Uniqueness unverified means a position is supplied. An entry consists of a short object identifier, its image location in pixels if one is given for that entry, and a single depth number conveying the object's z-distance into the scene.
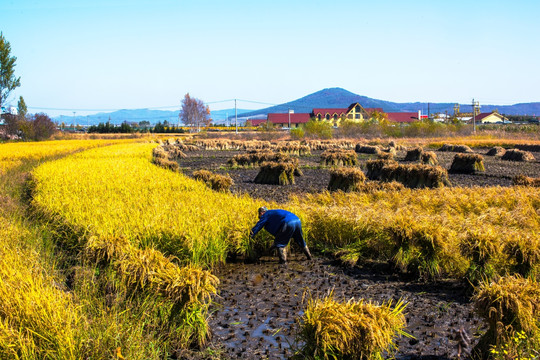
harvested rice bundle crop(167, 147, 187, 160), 29.82
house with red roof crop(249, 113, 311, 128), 114.38
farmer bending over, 7.25
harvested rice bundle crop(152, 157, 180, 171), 19.27
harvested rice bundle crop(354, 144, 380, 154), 34.00
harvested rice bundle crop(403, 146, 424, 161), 25.58
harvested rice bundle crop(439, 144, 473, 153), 32.12
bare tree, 122.83
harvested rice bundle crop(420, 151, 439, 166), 22.33
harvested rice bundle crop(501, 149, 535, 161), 25.31
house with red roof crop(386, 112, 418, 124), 117.50
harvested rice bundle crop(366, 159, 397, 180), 17.45
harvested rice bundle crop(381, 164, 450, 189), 14.21
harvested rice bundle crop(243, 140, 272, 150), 38.85
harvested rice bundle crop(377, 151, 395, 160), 20.63
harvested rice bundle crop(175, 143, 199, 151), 38.03
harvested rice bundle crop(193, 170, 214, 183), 15.05
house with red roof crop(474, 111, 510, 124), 112.66
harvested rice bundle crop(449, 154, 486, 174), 19.45
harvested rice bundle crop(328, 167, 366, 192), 13.38
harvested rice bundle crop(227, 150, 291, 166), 23.20
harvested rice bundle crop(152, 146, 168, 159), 24.80
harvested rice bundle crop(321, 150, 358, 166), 22.72
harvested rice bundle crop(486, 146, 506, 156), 29.41
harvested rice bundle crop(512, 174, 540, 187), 13.14
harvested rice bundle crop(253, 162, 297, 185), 16.19
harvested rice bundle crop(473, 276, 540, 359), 4.19
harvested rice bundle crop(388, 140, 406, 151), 37.75
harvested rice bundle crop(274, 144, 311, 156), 32.22
